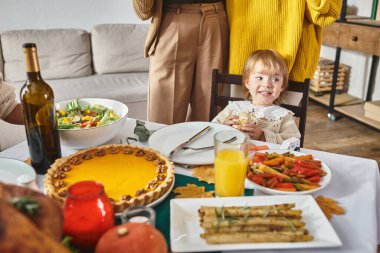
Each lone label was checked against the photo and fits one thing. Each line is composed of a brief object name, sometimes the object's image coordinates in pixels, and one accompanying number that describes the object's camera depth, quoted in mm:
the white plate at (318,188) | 970
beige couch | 3135
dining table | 847
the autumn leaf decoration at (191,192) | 1002
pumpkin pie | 922
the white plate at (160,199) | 921
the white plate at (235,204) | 780
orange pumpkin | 670
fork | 1209
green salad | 1240
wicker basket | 3860
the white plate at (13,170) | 1001
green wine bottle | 1035
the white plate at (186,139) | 1174
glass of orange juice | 946
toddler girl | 1586
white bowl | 1163
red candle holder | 746
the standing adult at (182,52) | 1917
